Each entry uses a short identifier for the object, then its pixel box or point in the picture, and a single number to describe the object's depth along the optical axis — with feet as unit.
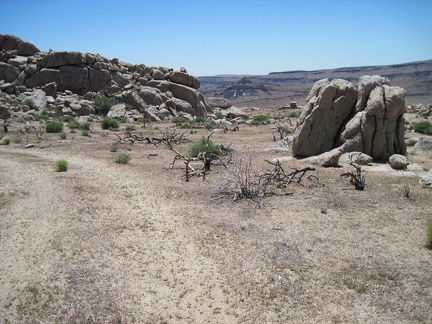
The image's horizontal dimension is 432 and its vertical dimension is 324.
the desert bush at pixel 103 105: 109.19
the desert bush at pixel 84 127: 76.55
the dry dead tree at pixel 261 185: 30.48
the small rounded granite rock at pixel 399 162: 38.11
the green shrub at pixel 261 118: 110.75
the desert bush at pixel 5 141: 55.62
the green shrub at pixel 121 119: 95.97
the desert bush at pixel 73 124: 78.29
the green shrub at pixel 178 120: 100.21
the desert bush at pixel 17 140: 56.60
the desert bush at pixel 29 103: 99.55
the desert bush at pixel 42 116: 86.84
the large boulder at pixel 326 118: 45.29
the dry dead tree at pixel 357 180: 32.14
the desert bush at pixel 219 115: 126.74
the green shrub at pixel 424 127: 61.52
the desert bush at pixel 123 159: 43.86
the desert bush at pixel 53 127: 71.67
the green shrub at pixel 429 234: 21.13
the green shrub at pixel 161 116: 105.86
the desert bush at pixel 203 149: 45.89
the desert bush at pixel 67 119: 86.69
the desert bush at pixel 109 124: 82.22
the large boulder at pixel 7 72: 118.32
